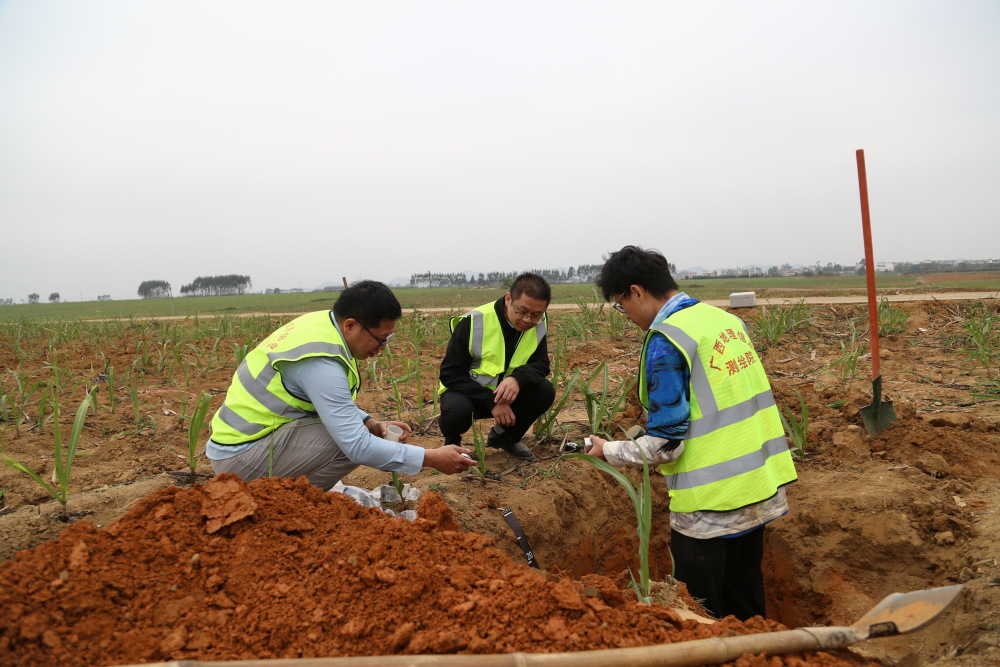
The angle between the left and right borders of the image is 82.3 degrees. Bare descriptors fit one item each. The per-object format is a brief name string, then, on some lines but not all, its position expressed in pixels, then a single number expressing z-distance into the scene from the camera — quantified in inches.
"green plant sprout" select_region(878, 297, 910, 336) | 242.5
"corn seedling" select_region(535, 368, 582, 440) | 138.5
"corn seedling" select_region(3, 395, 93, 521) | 89.6
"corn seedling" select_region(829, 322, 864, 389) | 182.1
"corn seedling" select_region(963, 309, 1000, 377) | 189.3
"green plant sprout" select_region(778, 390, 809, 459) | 137.3
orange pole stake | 134.0
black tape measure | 105.3
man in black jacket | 132.9
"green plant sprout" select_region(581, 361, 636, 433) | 136.3
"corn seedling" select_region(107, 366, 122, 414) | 174.1
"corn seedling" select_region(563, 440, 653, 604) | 72.9
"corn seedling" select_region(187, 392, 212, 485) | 95.3
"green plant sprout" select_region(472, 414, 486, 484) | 119.1
